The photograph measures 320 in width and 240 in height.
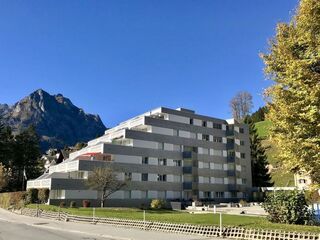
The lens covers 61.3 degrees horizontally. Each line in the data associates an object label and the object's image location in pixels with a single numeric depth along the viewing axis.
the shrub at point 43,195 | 37.25
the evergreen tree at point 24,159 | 64.96
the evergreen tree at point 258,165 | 61.34
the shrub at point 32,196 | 37.49
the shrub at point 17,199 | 37.42
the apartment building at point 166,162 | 41.27
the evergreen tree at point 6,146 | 63.86
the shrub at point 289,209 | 14.43
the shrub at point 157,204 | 40.85
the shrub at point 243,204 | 45.44
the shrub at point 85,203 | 38.04
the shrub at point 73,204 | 36.51
